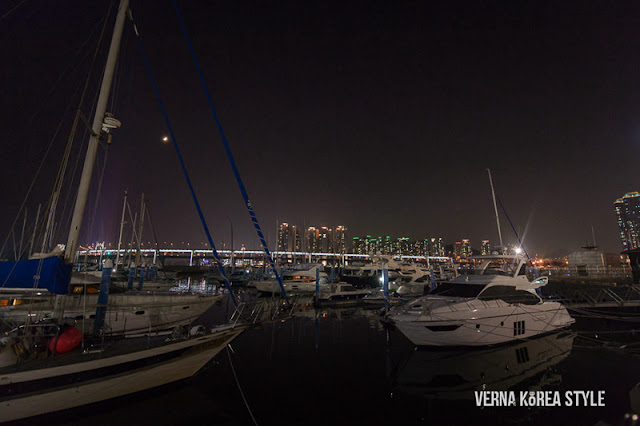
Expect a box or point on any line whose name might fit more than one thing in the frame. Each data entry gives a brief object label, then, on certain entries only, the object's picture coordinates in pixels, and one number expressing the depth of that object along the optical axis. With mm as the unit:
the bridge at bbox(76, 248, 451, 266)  177038
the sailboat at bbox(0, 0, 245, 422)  6629
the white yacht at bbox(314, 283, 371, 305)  28912
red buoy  7555
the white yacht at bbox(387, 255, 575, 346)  12883
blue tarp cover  7488
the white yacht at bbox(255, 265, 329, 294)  36094
